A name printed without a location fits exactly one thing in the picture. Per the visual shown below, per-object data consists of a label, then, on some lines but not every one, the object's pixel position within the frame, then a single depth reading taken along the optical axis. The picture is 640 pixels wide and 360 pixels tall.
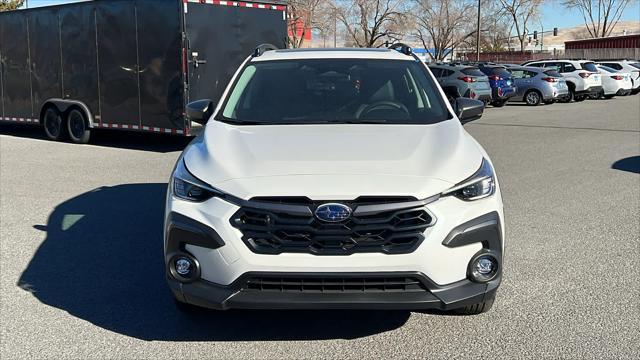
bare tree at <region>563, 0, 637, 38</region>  99.06
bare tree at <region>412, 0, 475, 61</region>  70.19
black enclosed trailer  11.19
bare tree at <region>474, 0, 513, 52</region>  80.88
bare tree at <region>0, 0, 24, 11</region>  26.75
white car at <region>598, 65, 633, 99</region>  28.23
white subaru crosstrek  3.31
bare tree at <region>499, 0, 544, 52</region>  86.50
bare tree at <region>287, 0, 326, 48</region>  41.04
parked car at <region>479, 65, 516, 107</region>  23.45
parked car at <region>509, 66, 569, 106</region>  24.59
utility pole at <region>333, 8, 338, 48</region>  52.03
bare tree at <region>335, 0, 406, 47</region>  56.54
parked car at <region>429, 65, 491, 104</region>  21.64
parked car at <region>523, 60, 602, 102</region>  26.55
